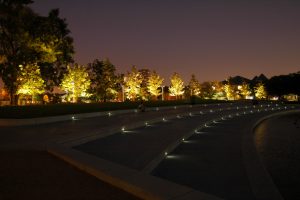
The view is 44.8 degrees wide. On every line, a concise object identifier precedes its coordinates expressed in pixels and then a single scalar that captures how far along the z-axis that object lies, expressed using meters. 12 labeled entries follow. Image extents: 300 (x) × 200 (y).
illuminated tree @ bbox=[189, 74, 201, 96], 94.19
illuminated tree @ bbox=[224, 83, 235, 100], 108.54
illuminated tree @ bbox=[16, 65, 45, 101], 37.91
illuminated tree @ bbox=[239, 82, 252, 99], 118.31
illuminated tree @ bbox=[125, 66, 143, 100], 72.00
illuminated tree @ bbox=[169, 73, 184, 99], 85.95
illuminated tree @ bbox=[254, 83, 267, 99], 120.88
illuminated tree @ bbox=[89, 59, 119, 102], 60.50
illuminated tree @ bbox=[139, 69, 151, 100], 75.18
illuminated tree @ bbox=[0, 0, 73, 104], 35.68
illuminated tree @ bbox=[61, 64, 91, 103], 54.06
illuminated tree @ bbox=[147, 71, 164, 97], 78.94
